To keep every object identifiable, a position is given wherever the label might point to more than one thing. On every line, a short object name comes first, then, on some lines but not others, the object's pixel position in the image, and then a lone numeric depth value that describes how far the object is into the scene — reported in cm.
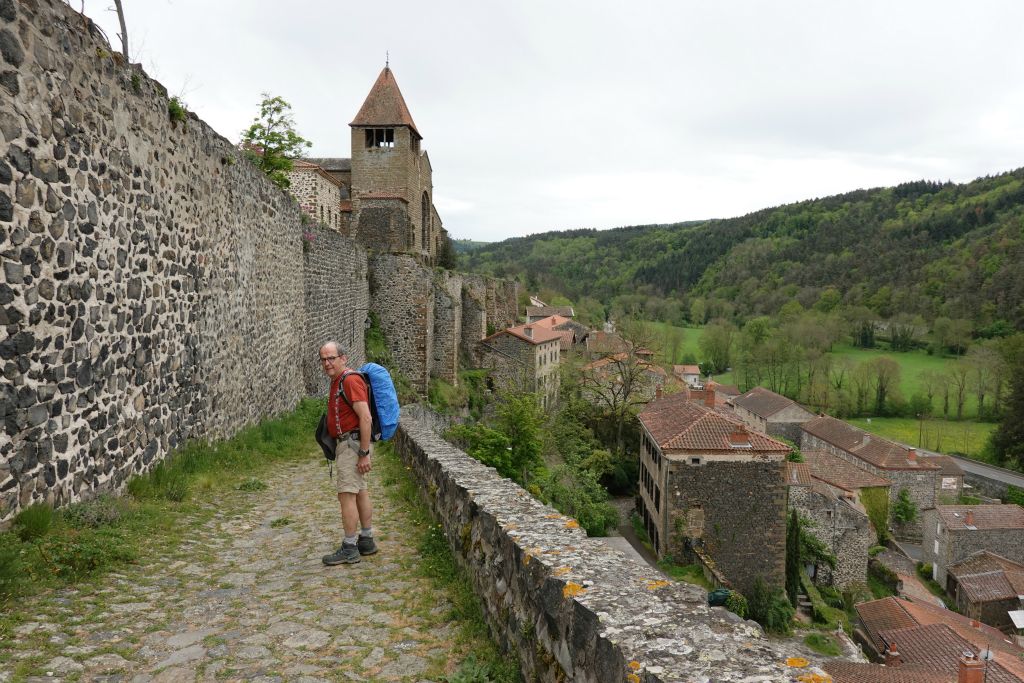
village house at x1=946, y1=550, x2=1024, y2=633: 3238
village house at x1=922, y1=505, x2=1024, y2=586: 3556
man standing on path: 469
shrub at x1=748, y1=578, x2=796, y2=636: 2300
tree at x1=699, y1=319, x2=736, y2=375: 9175
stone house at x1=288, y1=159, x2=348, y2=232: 2627
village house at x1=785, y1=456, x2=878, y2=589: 3147
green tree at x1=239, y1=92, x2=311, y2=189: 1770
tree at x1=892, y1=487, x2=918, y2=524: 4338
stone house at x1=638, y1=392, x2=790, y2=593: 2320
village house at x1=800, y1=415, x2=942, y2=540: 4322
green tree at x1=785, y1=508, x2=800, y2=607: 2588
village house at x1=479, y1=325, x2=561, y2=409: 3612
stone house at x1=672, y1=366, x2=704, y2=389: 7806
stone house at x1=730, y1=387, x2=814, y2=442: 5753
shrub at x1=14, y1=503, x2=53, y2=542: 405
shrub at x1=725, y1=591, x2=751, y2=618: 1909
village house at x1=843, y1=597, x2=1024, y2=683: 1681
